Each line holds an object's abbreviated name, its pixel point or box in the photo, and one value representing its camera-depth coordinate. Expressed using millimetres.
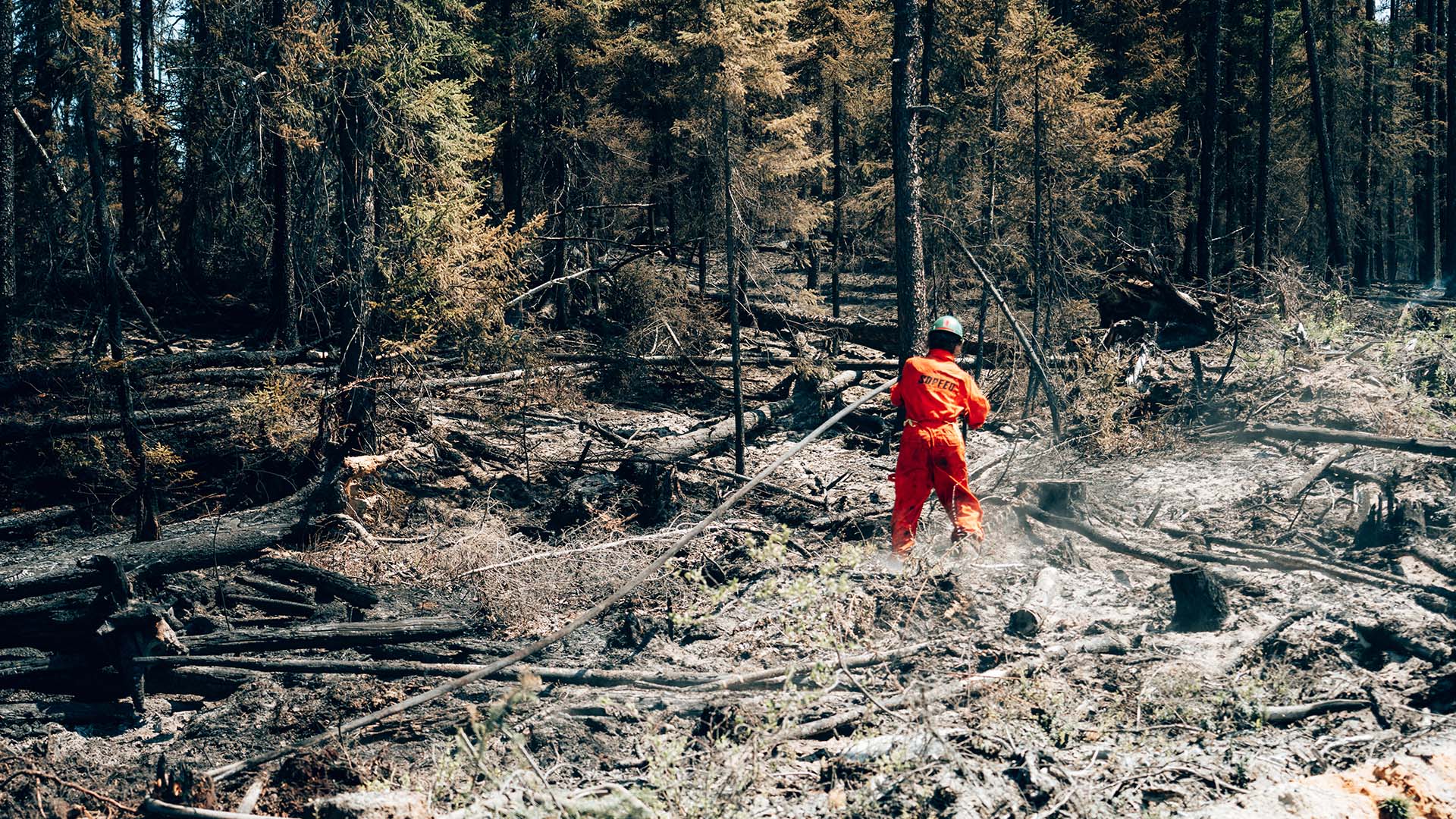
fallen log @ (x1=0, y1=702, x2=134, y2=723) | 7660
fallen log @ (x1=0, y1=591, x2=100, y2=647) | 8336
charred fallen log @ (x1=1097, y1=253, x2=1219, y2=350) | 17375
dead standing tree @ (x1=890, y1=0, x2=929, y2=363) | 14141
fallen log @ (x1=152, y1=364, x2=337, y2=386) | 14656
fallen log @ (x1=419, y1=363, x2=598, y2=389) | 13976
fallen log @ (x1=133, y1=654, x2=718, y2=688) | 8016
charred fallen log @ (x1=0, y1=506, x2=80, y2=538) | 12094
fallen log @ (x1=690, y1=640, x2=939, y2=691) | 7184
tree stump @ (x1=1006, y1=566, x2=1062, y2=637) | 7918
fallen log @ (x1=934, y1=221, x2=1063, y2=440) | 12898
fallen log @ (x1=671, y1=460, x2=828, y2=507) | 12383
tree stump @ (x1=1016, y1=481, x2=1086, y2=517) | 10672
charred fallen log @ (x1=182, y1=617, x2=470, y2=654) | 8422
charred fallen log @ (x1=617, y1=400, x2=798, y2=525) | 11969
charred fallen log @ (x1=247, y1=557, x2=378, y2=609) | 9609
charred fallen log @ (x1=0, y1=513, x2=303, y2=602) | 8734
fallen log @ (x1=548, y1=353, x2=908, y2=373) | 17469
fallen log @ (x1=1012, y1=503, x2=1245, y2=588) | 9031
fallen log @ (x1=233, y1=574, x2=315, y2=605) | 9508
